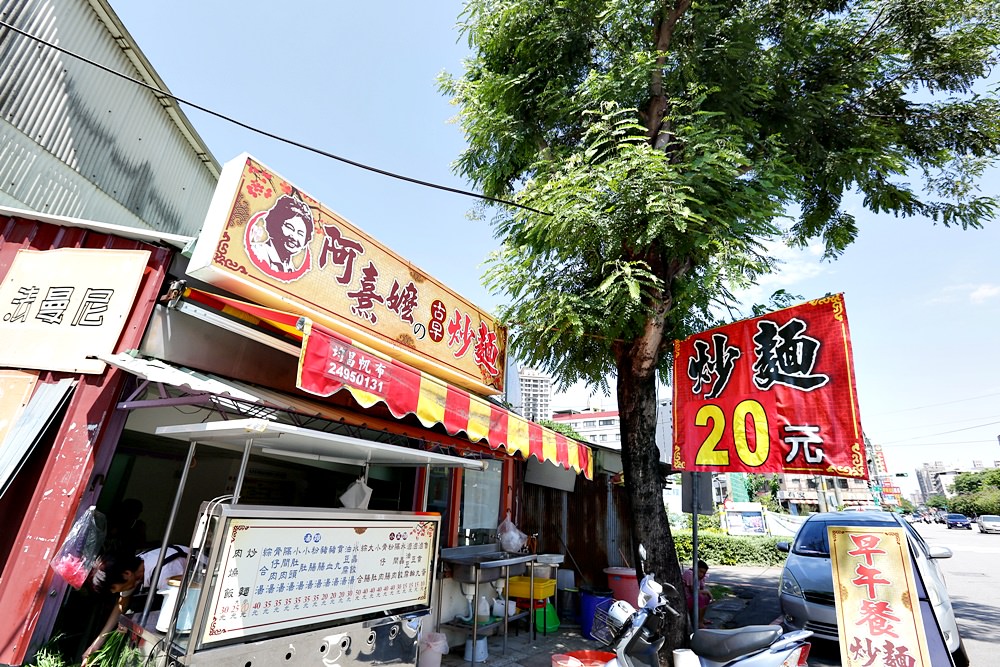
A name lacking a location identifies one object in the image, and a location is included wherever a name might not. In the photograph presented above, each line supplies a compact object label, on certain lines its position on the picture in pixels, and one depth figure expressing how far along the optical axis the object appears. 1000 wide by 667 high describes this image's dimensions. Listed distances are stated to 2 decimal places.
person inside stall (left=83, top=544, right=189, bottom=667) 3.82
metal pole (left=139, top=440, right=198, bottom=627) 3.59
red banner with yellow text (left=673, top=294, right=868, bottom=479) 5.02
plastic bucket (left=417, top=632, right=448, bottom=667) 5.42
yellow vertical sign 4.25
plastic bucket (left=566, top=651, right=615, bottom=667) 4.54
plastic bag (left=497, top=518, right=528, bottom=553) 7.55
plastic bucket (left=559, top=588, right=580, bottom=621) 8.35
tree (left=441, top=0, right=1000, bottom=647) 5.72
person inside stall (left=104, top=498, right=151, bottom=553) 4.85
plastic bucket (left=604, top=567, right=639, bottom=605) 8.21
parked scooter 4.12
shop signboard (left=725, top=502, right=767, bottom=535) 27.94
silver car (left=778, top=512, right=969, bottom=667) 6.20
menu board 3.26
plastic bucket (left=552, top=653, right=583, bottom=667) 4.47
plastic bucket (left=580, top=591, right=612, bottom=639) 7.53
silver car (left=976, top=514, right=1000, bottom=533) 36.44
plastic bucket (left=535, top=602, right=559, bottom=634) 7.39
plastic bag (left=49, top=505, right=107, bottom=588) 3.47
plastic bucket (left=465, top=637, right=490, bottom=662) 5.99
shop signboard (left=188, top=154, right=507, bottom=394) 4.60
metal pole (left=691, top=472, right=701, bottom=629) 5.89
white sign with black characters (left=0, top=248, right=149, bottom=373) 4.29
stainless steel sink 6.38
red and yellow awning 3.95
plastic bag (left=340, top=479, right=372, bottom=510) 4.92
